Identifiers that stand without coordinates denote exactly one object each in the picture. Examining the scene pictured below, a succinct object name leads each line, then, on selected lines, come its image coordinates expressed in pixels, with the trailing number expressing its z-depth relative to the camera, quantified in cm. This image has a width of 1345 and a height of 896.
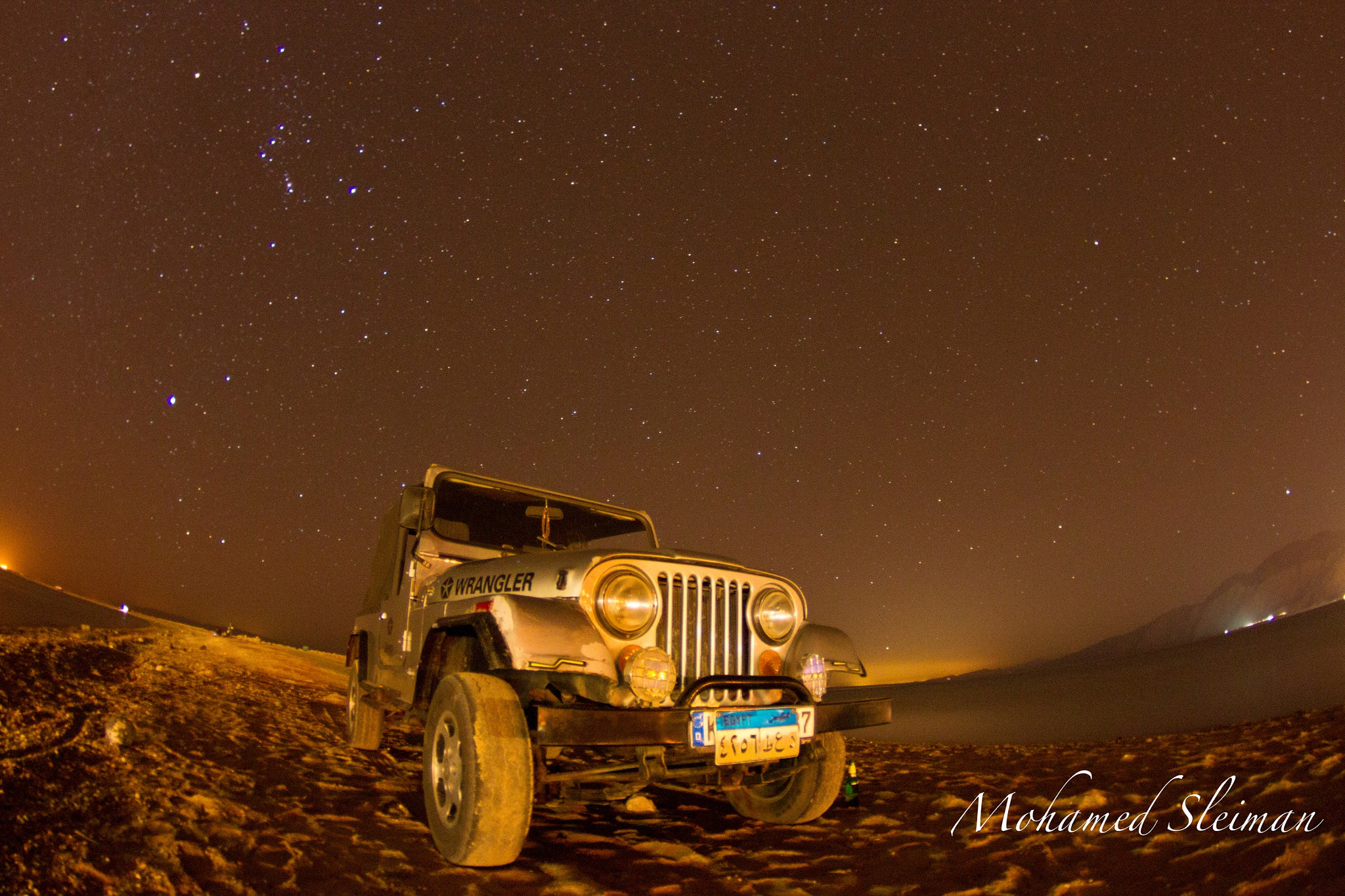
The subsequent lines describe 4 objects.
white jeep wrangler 289
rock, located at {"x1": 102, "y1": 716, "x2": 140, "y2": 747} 443
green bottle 439
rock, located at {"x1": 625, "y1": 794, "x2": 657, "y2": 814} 438
